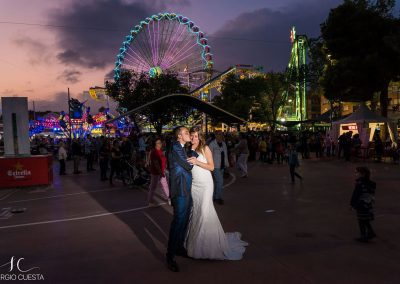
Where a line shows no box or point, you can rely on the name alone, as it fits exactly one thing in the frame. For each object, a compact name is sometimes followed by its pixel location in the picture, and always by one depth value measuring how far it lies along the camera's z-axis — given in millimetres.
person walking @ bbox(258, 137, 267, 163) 20547
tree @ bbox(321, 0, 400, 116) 24375
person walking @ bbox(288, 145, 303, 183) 12203
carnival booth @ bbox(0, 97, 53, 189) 12844
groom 4635
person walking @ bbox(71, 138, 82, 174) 17375
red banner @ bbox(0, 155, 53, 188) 12805
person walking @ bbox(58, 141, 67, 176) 17078
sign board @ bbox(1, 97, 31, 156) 13438
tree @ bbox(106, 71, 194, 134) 33969
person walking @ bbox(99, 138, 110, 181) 14805
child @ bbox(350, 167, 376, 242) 5711
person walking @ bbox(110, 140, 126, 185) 13383
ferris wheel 39250
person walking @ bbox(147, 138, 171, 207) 9134
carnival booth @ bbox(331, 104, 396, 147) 21875
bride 4891
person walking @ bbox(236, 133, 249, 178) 14266
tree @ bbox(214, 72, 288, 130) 47259
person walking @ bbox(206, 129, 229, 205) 9242
